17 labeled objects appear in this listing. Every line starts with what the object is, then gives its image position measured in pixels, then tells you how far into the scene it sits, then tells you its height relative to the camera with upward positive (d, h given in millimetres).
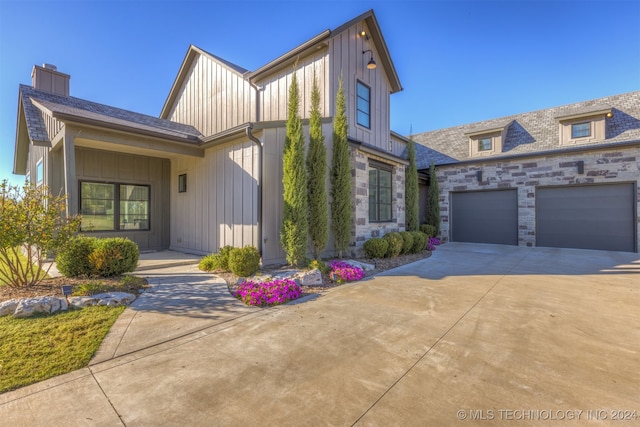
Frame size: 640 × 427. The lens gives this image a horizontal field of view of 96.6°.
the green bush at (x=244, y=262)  5762 -1041
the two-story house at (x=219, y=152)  6867 +1682
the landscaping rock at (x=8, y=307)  3569 -1213
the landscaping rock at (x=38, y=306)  3557 -1217
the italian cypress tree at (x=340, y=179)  7578 +837
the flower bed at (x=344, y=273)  5911 -1331
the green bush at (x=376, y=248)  8070 -1065
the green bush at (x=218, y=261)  6258 -1132
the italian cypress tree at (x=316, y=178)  6879 +785
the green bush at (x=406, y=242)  9053 -1019
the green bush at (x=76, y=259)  5121 -860
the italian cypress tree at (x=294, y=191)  6426 +443
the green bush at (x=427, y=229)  12758 -842
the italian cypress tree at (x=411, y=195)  11297 +608
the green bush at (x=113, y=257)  5238 -865
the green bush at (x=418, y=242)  9594 -1087
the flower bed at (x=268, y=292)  4355 -1309
